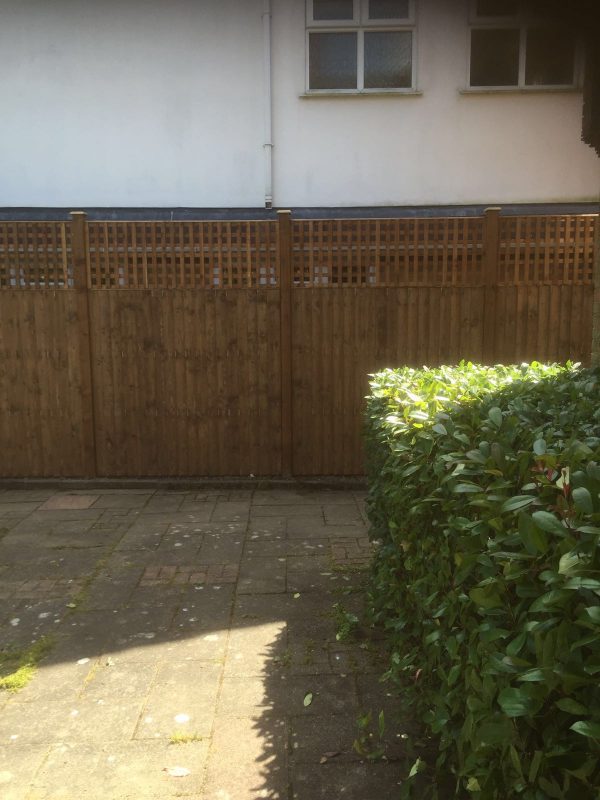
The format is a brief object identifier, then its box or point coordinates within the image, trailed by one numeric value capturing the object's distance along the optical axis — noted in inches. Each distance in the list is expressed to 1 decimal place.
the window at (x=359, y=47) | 355.9
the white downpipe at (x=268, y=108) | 344.5
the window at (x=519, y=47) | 354.9
